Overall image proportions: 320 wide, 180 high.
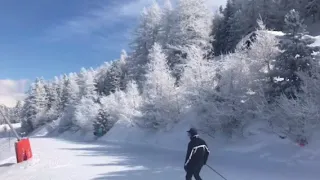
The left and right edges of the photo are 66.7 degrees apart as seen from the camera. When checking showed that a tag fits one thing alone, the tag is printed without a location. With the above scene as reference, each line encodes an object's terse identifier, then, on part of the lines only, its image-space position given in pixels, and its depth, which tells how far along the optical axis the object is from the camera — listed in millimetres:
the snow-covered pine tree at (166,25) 34973
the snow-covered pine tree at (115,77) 46916
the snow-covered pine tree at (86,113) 38465
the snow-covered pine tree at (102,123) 34762
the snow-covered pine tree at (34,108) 61765
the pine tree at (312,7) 32992
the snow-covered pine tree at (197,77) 17576
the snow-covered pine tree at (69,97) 49641
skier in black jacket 6348
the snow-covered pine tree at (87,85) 48587
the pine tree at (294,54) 13402
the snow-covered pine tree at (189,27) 33131
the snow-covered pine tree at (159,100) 22859
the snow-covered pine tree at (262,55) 15640
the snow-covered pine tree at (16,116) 99617
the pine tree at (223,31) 36173
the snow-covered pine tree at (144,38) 38178
